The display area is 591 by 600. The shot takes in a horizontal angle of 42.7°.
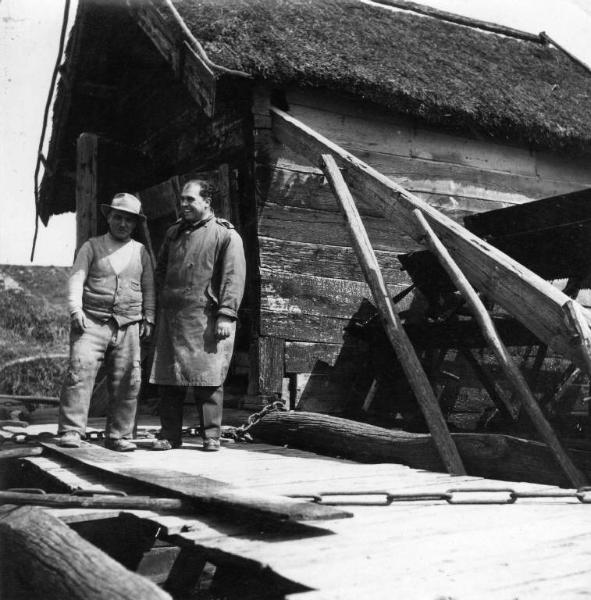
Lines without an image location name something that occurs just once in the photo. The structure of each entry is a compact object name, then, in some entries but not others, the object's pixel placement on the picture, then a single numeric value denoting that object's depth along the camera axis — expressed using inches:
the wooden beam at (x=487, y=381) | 229.9
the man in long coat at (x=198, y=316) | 199.0
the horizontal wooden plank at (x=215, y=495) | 99.0
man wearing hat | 193.6
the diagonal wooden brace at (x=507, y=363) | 144.4
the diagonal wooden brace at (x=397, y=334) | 157.8
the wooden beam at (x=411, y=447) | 149.0
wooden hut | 262.4
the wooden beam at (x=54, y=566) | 78.6
